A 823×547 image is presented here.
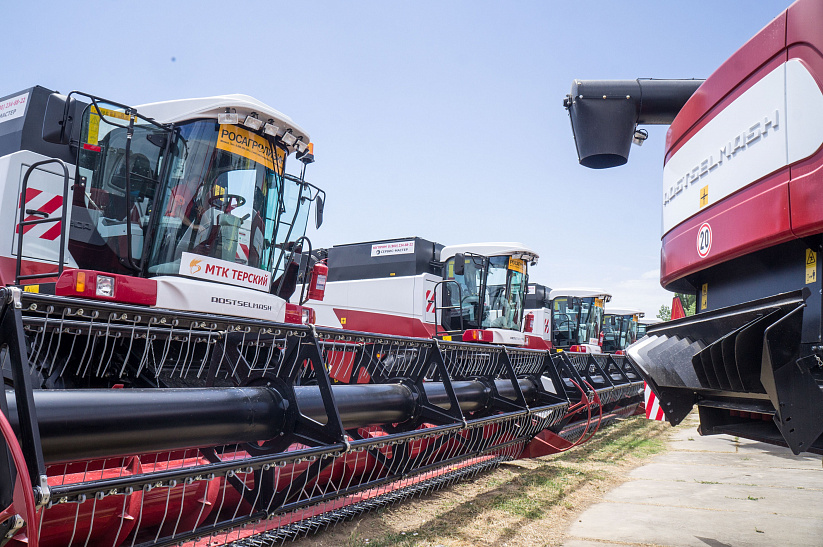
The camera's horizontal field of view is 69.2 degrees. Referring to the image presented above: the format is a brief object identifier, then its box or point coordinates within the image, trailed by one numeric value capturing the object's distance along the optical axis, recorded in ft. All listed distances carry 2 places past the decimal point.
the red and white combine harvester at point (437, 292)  30.19
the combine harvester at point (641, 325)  62.54
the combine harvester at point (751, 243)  6.10
